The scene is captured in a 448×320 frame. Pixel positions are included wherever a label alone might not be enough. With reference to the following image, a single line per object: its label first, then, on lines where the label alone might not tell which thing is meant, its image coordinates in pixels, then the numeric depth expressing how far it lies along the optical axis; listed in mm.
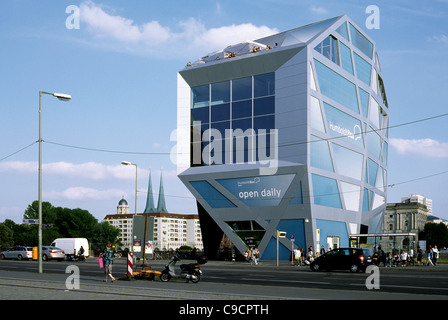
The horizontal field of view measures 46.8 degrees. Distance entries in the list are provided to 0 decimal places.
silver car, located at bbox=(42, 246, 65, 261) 53719
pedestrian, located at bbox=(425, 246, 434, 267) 43344
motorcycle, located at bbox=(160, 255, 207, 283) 21719
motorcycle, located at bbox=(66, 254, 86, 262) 53969
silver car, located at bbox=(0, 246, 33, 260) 57156
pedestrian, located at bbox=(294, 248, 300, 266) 45656
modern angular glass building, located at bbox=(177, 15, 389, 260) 53625
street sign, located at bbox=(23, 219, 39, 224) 28575
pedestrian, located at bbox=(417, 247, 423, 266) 45875
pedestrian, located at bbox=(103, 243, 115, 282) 21672
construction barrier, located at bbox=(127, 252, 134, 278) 22455
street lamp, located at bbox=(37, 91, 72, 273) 28189
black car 32188
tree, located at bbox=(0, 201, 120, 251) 102875
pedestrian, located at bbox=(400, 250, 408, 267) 42594
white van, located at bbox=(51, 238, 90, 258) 58250
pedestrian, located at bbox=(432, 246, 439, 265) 44569
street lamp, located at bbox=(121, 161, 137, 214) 44050
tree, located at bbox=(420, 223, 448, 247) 135875
